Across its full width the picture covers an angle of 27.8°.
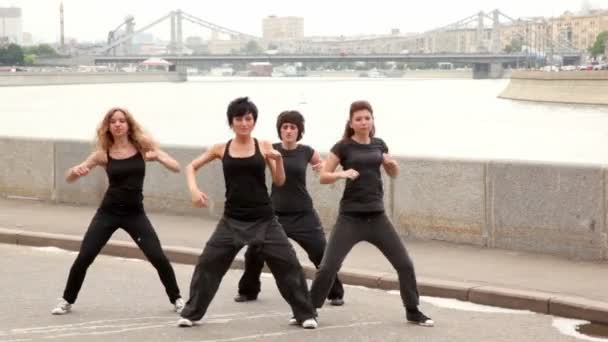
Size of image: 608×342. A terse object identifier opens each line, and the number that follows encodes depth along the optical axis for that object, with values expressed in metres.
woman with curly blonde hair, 7.73
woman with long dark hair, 7.21
